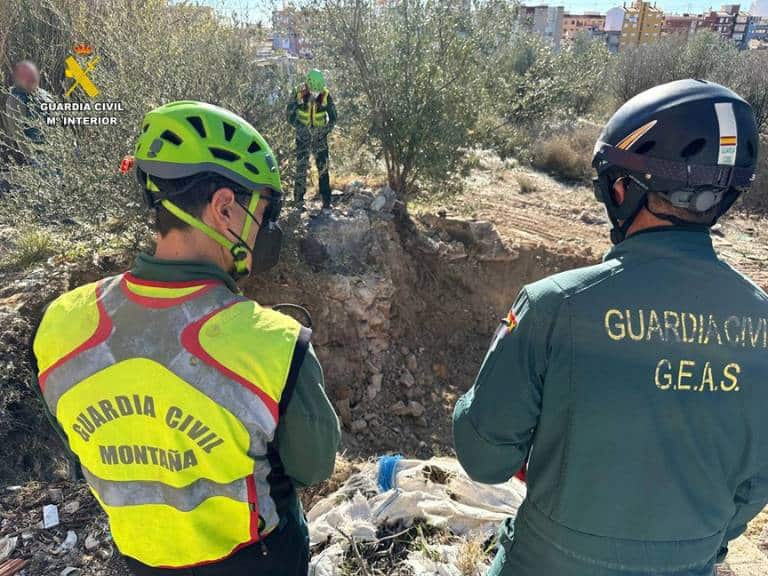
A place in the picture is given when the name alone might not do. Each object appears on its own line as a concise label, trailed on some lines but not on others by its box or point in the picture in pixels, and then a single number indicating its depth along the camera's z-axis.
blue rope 3.34
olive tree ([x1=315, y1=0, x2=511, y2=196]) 7.82
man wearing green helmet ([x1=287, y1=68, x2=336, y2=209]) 6.47
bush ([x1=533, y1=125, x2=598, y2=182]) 13.03
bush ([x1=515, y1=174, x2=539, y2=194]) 11.72
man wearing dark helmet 1.23
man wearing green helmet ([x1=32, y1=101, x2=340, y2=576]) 1.26
